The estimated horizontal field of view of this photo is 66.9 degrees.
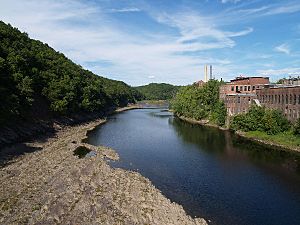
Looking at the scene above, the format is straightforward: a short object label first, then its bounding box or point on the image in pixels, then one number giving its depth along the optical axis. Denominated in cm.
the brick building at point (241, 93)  5904
